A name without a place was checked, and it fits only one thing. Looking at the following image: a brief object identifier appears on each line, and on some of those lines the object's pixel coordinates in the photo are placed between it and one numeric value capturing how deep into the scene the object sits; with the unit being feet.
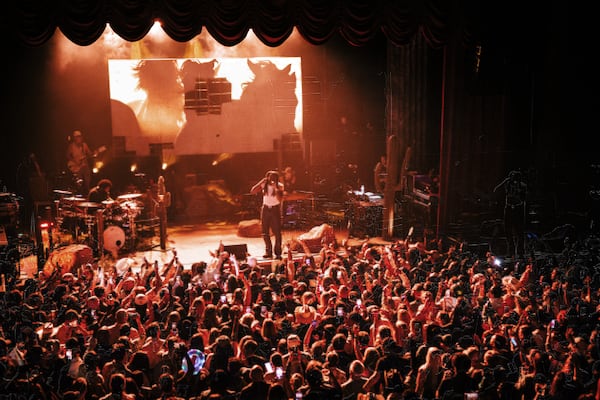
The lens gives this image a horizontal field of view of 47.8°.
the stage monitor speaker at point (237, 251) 42.73
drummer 50.58
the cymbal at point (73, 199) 47.35
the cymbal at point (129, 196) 48.91
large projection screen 60.85
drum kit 46.34
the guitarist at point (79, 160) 58.65
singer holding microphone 44.60
